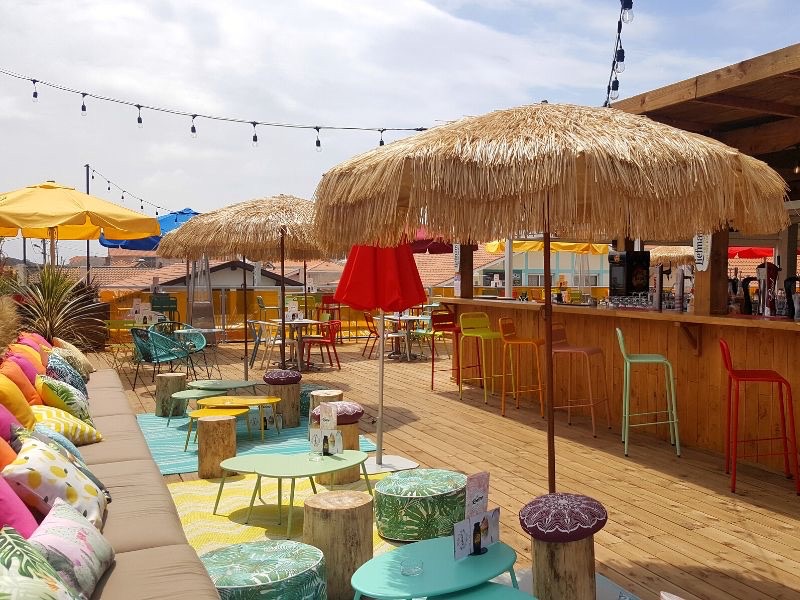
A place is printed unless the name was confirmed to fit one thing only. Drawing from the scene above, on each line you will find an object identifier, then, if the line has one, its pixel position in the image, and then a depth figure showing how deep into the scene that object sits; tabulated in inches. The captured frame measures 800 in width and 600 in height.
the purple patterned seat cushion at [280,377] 248.8
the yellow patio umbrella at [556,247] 563.4
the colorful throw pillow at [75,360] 230.3
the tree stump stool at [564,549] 94.0
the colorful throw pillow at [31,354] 174.9
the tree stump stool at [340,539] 116.5
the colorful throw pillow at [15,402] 123.0
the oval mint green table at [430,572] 86.2
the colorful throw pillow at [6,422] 107.7
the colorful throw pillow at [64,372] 187.8
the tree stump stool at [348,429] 180.4
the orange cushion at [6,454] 97.4
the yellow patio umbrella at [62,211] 309.9
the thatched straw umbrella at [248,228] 285.7
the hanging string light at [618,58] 223.5
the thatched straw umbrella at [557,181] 97.7
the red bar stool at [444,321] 333.4
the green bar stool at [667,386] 196.1
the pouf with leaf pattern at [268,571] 91.7
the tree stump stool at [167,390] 268.5
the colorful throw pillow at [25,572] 58.8
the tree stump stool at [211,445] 188.5
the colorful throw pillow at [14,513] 81.6
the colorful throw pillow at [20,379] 141.4
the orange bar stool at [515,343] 253.9
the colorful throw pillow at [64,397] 160.4
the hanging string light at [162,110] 392.2
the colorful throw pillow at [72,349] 251.5
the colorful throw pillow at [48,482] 95.3
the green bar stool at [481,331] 283.3
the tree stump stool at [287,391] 249.3
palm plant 295.7
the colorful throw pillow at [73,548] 78.0
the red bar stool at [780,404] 163.3
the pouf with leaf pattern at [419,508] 134.4
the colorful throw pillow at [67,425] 142.0
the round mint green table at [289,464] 139.0
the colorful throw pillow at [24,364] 155.1
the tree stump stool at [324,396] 221.0
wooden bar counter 186.2
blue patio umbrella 561.9
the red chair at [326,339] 383.2
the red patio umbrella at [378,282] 188.7
